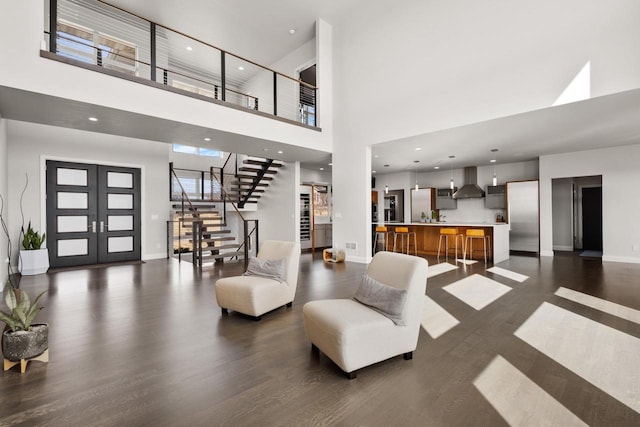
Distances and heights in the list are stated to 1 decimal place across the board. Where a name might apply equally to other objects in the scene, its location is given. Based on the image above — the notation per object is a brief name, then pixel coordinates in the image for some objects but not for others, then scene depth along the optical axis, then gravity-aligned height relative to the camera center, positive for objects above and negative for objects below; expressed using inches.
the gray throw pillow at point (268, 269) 154.4 -28.1
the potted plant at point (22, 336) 95.3 -38.4
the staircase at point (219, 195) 320.2 +26.8
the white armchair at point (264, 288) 139.0 -34.9
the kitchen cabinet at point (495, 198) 394.2 +20.8
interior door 395.5 -7.1
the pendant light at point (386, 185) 471.5 +46.8
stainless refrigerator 361.1 -2.4
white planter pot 245.4 -37.7
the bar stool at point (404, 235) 354.0 -27.0
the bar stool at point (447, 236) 309.5 -25.0
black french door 283.3 +1.9
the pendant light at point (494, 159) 313.4 +66.4
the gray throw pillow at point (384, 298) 98.7 -28.9
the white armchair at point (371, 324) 90.5 -34.9
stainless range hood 407.5 +35.2
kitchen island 299.4 -24.8
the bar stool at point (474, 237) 293.4 -25.3
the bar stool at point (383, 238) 366.9 -32.5
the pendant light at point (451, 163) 354.8 +66.3
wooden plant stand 94.7 -46.5
